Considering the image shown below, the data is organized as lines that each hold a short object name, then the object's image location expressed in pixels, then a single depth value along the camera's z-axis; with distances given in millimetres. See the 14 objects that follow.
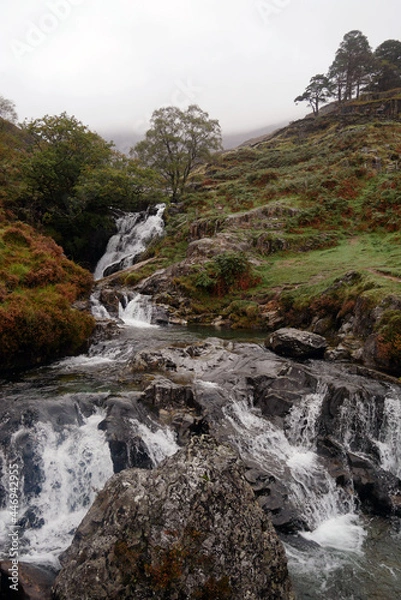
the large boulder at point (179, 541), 5043
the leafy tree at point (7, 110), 71562
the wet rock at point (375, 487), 9422
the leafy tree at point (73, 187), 35406
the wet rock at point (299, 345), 16188
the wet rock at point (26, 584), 5484
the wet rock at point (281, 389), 11977
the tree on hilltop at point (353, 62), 72188
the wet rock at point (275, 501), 8627
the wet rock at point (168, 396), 11242
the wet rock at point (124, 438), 9430
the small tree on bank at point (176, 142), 50750
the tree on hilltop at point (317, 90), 78750
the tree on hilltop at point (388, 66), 69500
